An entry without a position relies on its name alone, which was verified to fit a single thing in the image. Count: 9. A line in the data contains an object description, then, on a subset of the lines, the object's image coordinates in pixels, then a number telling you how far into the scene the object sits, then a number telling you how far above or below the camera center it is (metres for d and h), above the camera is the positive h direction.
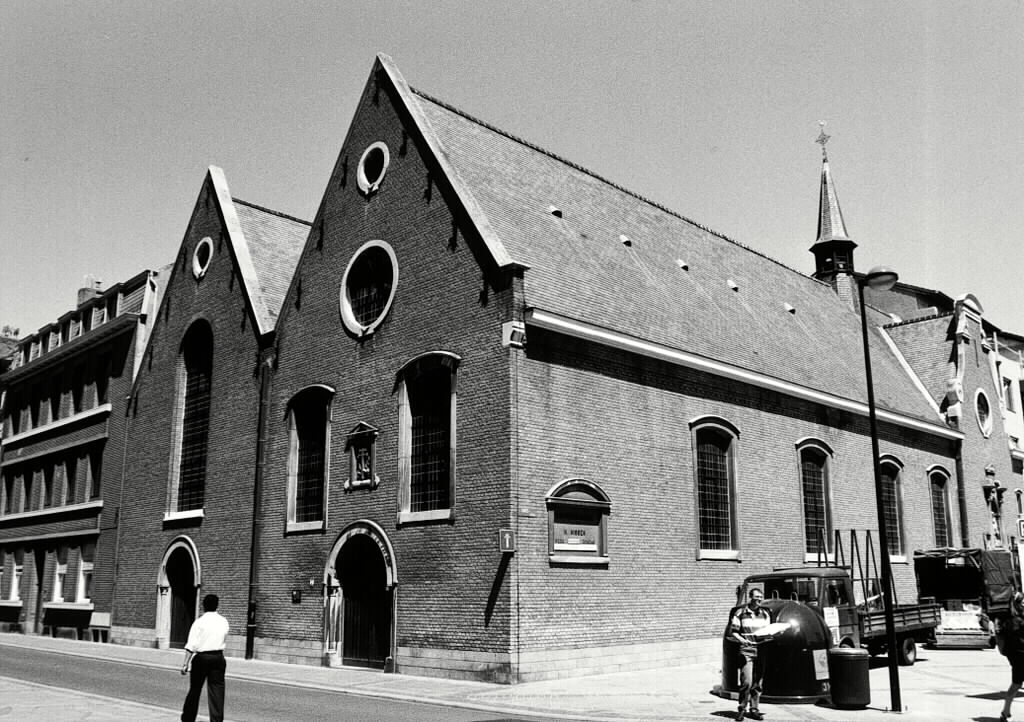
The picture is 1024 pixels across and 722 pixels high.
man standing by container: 13.25 -1.46
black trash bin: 14.06 -2.00
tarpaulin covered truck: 24.17 -1.25
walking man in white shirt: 10.80 -1.28
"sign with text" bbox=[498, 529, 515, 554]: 18.15 +0.09
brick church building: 19.45 +2.95
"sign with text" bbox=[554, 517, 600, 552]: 19.36 +0.19
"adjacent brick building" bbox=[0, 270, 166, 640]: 33.25 +3.46
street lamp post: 13.92 +0.33
